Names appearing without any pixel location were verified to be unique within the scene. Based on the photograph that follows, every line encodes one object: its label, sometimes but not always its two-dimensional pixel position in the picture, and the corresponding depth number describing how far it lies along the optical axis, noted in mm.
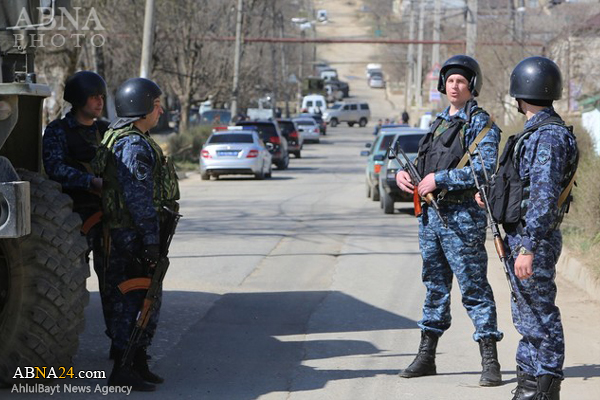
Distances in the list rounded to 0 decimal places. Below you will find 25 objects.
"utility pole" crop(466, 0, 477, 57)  29531
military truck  6152
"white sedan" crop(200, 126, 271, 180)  28812
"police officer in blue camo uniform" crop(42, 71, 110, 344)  7426
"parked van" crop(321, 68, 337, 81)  109375
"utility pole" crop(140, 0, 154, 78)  24031
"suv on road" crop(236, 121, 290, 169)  34344
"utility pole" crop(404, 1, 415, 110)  66188
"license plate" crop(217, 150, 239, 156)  29000
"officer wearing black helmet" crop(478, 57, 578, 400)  5637
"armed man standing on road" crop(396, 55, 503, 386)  6602
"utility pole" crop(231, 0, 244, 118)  43906
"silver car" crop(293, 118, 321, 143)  56688
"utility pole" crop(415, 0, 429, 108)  56469
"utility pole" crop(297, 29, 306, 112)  91844
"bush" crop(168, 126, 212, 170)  34969
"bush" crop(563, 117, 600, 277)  11312
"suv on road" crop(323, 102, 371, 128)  80125
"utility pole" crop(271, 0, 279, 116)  59162
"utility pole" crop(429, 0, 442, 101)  44312
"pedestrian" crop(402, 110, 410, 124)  56688
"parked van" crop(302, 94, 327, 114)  85062
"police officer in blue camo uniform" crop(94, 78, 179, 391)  6441
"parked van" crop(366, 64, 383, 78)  118250
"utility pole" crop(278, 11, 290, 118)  75031
